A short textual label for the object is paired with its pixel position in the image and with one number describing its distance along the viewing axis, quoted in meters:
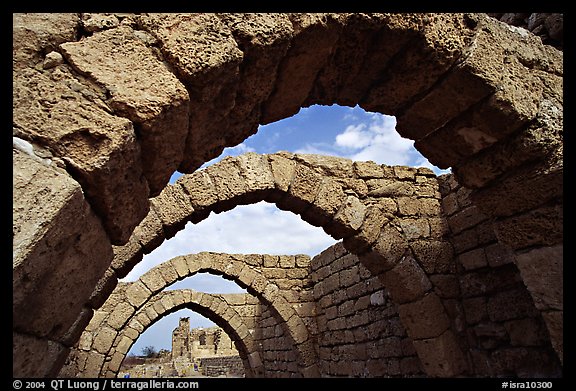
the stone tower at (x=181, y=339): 18.00
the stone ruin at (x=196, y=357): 16.44
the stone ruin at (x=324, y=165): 1.48
